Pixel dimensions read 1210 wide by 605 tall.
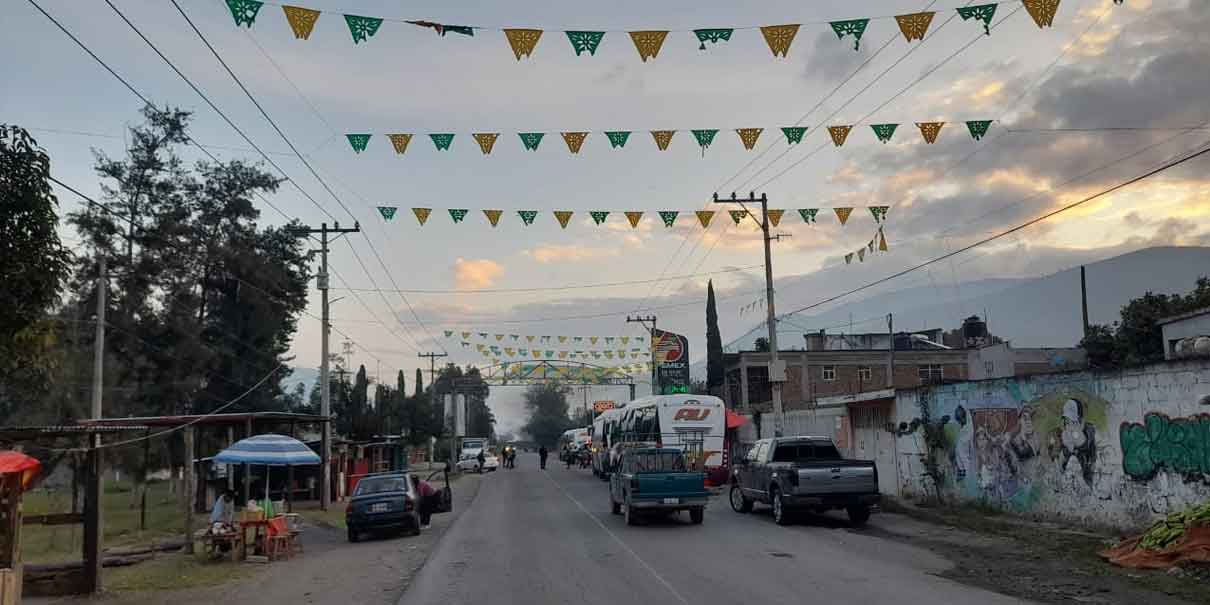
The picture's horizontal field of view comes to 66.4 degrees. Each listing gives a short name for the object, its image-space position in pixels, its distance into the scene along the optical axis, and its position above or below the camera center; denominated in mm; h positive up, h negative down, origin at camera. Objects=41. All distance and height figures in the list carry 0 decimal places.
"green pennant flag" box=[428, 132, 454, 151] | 18266 +5515
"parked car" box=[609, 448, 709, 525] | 21219 -1770
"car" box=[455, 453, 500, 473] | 68062 -3217
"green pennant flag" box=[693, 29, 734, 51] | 14805 +6005
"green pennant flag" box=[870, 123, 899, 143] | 18609 +5567
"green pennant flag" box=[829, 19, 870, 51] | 14422 +5937
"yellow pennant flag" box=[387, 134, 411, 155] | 18281 +5518
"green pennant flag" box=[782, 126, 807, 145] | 19188 +5752
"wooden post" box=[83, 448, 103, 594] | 13969 -1419
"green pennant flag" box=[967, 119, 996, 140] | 17859 +5368
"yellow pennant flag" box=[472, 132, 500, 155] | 18312 +5512
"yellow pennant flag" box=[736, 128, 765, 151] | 19302 +5722
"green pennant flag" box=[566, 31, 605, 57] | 14633 +5935
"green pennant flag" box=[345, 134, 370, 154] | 18281 +5545
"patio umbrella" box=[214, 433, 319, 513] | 19641 -580
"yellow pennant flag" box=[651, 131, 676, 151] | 19266 +5747
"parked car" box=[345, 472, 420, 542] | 21422 -2048
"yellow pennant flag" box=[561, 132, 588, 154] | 18828 +5612
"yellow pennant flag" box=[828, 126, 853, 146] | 19016 +5658
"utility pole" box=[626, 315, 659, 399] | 66188 +4480
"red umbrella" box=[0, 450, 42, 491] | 11125 -411
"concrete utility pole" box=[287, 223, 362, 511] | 31264 +2324
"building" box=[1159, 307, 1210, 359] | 27953 +2303
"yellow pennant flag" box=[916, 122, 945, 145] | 18395 +5487
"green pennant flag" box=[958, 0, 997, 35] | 14078 +5966
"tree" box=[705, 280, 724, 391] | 62625 +4732
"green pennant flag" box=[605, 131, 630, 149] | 19047 +5707
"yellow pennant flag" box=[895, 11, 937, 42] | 14602 +6026
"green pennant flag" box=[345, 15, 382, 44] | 13844 +5915
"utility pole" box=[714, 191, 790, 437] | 31406 +3102
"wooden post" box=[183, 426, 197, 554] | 18750 -1363
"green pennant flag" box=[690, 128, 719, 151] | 19453 +5784
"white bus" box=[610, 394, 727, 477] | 34031 -488
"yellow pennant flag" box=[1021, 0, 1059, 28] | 13242 +5620
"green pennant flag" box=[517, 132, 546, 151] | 18641 +5601
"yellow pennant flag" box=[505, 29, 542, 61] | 14297 +5833
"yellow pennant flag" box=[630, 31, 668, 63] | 14625 +5873
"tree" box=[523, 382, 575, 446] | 175250 +604
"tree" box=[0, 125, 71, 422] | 9680 +1893
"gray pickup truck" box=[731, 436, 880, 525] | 20219 -1659
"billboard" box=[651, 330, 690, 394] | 63656 +3696
